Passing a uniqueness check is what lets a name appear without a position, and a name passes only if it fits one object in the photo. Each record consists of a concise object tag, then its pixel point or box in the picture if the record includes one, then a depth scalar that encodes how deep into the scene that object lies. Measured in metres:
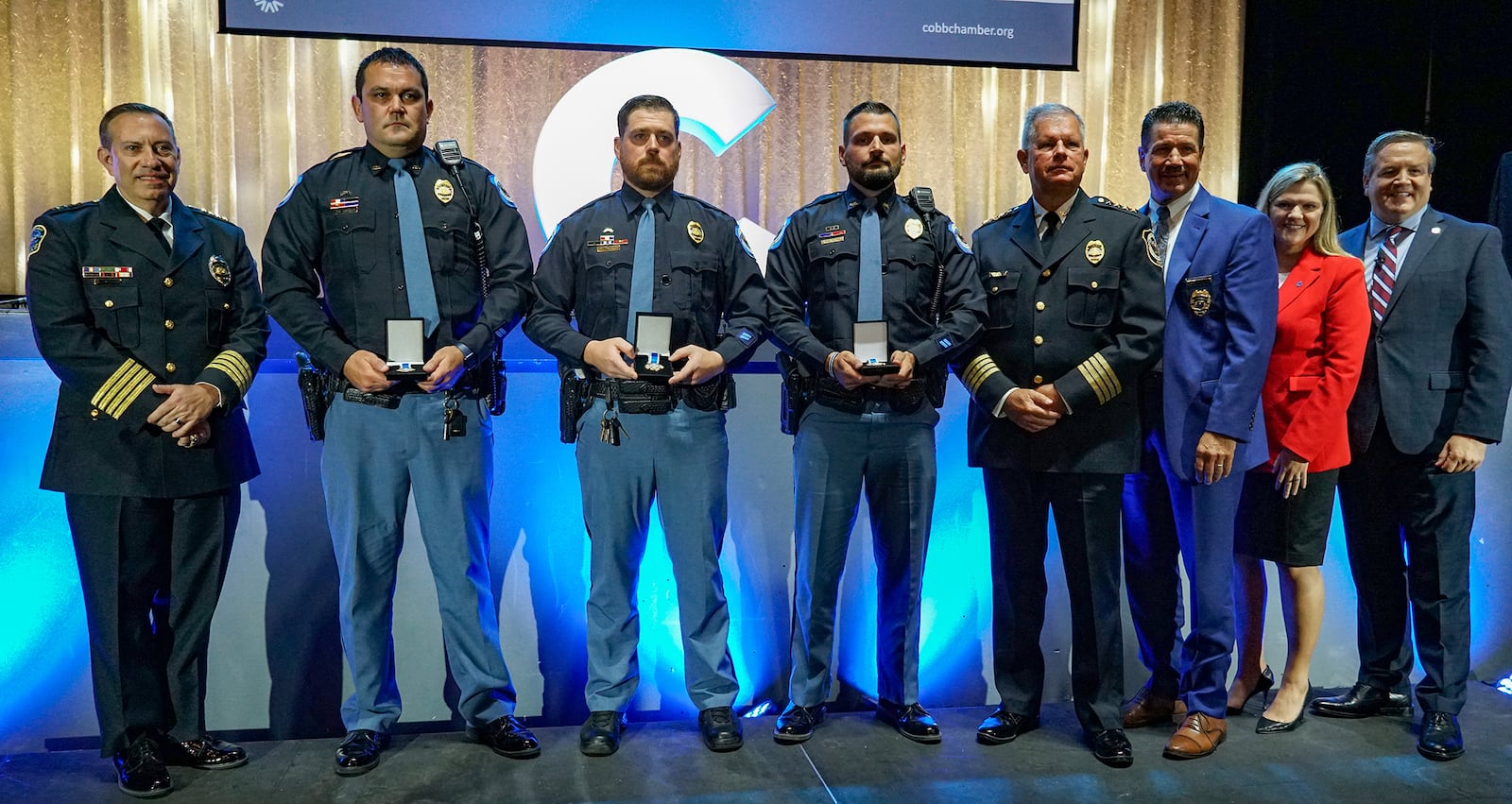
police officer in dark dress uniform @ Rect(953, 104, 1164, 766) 2.88
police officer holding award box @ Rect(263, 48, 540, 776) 2.77
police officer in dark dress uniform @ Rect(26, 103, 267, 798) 2.65
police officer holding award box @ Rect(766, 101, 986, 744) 2.98
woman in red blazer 3.03
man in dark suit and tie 3.13
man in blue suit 2.89
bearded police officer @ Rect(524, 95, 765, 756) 2.88
